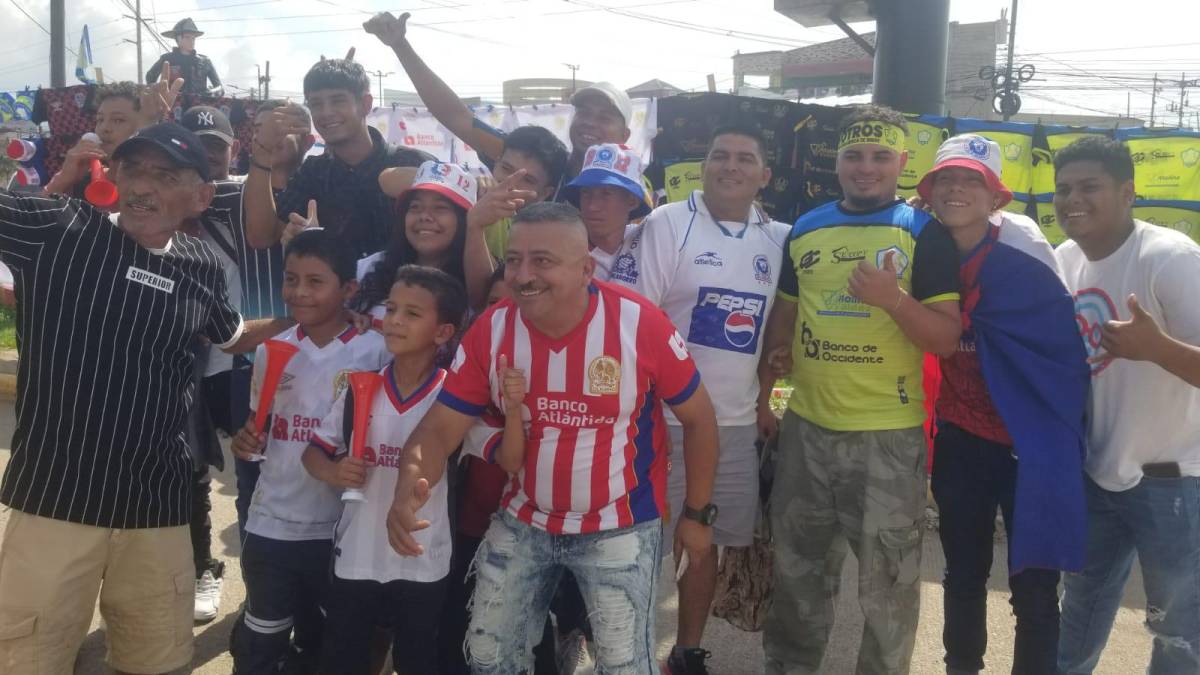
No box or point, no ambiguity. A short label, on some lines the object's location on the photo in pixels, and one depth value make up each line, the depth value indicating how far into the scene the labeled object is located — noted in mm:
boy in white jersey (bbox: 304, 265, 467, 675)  2590
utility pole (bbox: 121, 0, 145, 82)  36219
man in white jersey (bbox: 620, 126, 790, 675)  3131
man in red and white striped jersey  2398
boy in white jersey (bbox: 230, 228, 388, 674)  2729
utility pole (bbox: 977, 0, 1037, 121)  11195
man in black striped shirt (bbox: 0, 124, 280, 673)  2467
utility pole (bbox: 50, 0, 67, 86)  12969
